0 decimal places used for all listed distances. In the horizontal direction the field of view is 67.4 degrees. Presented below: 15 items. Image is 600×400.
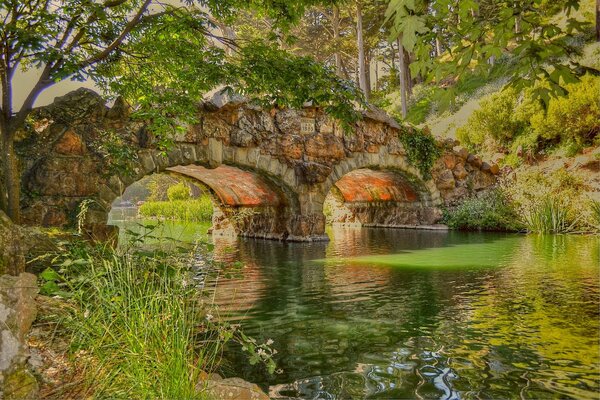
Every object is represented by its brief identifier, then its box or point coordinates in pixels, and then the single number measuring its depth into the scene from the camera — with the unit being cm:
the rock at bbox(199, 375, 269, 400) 245
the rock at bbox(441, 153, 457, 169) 1676
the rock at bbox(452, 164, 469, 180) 1694
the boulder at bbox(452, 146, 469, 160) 1684
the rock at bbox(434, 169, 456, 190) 1661
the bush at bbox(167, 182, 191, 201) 2800
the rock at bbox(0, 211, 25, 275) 287
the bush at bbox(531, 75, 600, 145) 1655
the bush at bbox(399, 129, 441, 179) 1525
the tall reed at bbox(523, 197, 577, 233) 1330
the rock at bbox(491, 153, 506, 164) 1948
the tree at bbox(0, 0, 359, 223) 529
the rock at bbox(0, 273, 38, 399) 208
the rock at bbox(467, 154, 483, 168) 1709
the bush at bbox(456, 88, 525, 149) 1959
